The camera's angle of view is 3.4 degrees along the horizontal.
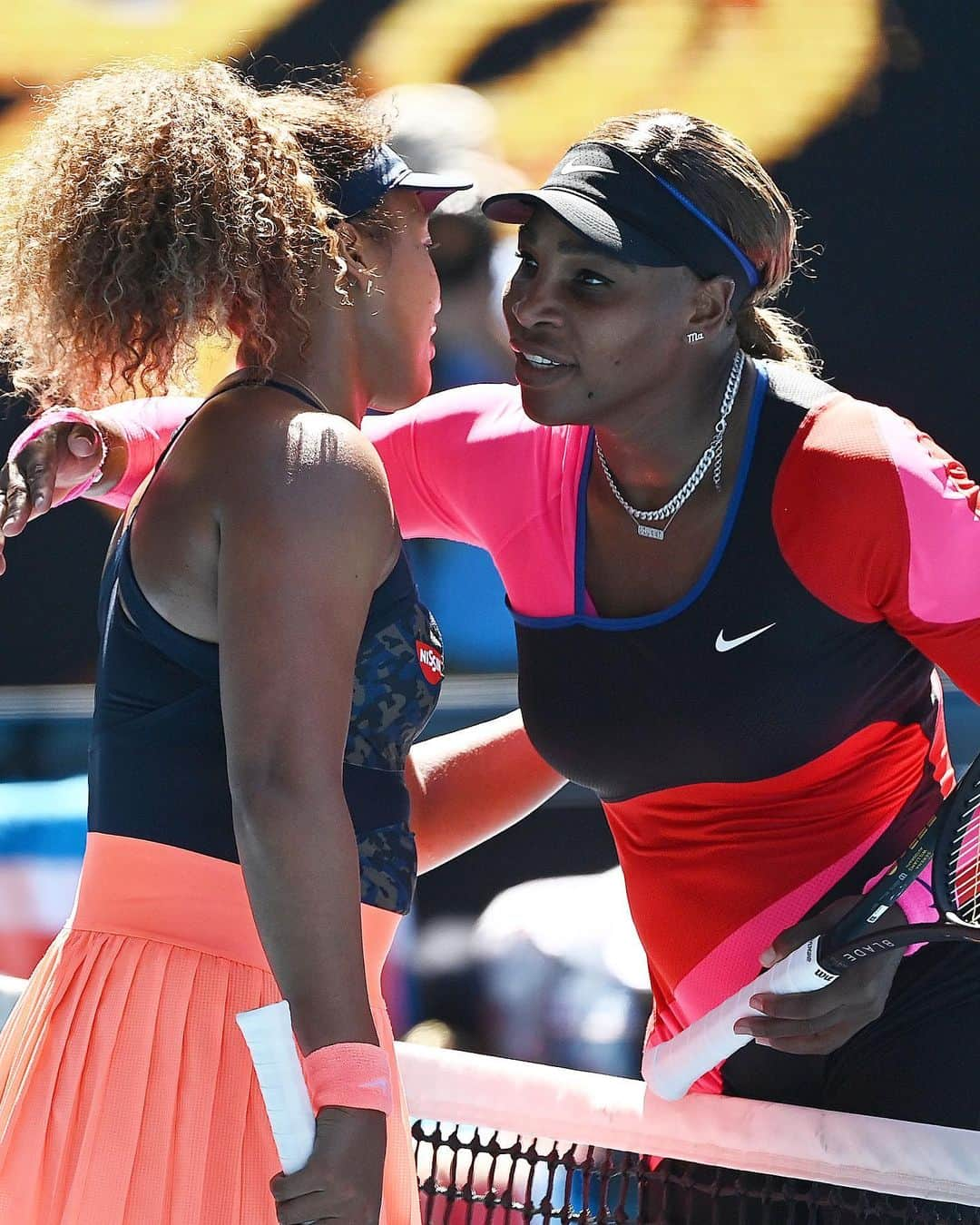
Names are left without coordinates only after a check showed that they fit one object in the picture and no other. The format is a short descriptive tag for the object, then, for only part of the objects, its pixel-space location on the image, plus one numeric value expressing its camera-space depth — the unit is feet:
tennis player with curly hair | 42.31
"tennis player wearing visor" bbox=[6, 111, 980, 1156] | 43.33
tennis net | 43.24
